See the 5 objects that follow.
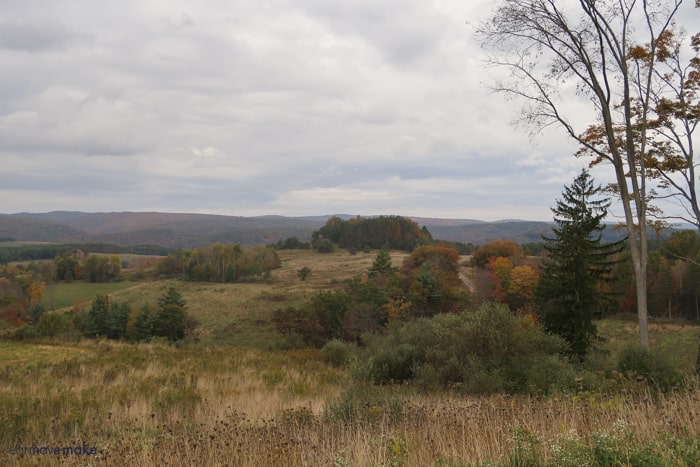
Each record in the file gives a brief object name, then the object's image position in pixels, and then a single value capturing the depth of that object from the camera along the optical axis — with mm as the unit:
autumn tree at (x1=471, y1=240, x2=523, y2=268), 75625
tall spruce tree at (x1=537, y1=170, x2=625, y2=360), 23219
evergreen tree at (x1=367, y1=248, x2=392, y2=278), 60750
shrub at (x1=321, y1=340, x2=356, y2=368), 20953
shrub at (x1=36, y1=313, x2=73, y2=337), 28328
